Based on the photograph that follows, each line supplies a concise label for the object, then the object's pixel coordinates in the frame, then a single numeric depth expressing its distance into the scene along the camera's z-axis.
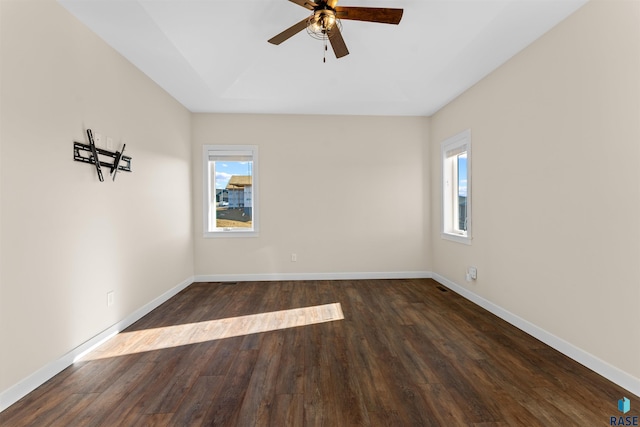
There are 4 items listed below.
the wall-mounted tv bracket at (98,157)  2.44
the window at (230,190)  4.85
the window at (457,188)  3.88
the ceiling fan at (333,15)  2.08
